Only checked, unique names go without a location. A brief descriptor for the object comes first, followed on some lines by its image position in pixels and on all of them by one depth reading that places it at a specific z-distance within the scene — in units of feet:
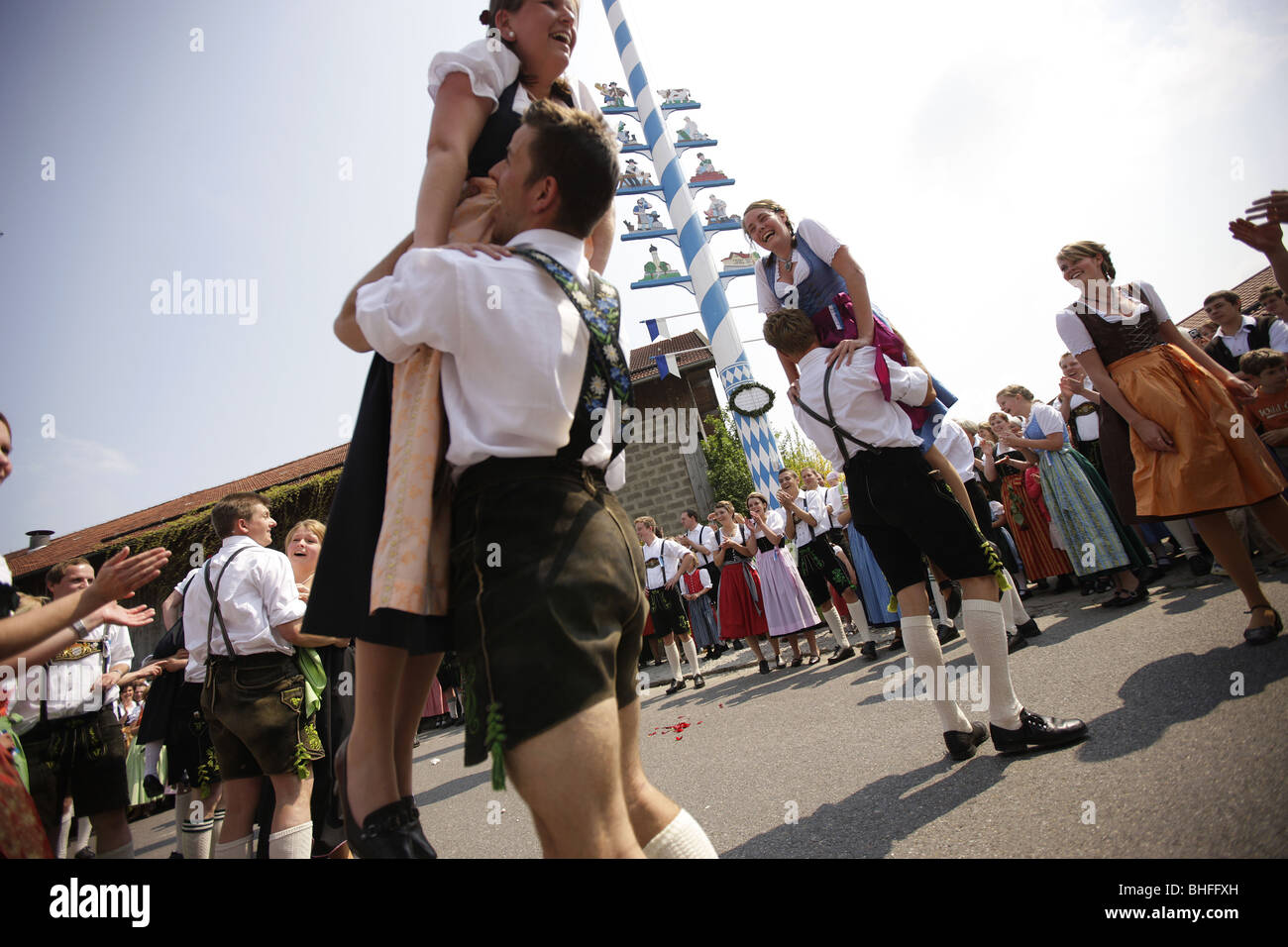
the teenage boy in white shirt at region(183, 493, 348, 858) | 11.12
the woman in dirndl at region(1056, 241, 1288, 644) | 11.15
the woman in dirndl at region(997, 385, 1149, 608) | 18.74
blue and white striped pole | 47.29
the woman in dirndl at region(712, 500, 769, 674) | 30.14
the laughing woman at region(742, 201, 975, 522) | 10.55
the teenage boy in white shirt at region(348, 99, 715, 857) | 3.75
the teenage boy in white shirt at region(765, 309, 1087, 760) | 9.33
